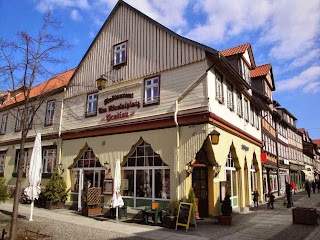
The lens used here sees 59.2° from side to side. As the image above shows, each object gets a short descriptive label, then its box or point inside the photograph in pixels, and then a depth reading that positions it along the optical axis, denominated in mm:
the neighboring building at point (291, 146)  37094
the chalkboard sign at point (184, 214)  11030
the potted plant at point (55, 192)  16406
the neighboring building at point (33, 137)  19906
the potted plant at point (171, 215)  11406
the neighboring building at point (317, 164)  66488
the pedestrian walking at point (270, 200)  18188
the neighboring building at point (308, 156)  53906
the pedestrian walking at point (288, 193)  18906
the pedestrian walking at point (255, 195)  18634
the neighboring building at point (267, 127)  26153
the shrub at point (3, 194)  11825
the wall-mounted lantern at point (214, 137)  12039
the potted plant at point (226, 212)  12141
